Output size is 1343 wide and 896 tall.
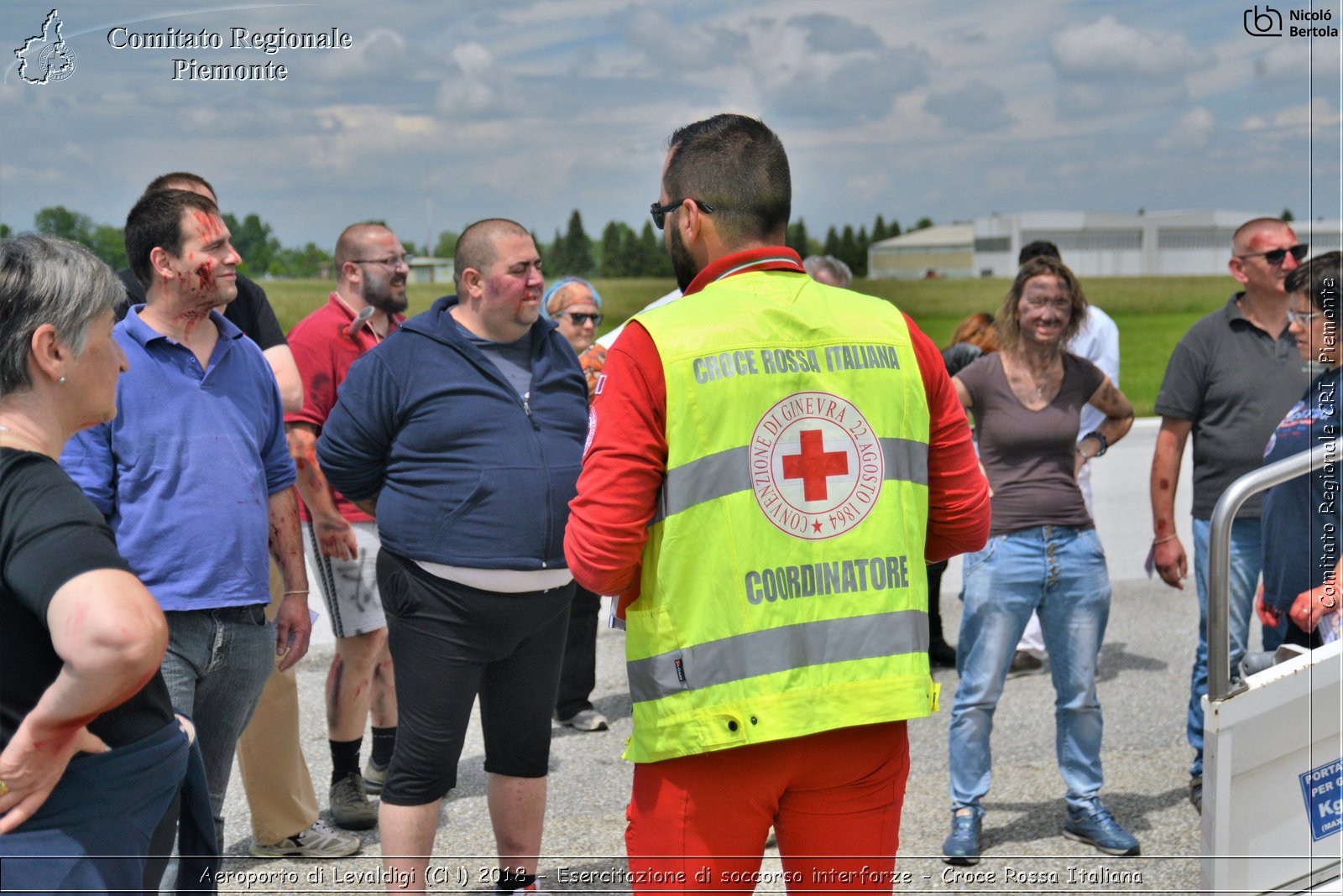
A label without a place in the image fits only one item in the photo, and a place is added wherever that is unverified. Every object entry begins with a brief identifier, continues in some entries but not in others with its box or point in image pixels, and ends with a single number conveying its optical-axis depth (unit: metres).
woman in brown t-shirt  4.15
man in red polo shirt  4.29
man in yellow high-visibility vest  2.15
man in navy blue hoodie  3.32
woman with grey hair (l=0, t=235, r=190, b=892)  1.74
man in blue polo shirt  2.93
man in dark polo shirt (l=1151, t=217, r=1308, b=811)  4.50
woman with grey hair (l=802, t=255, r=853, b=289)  6.04
